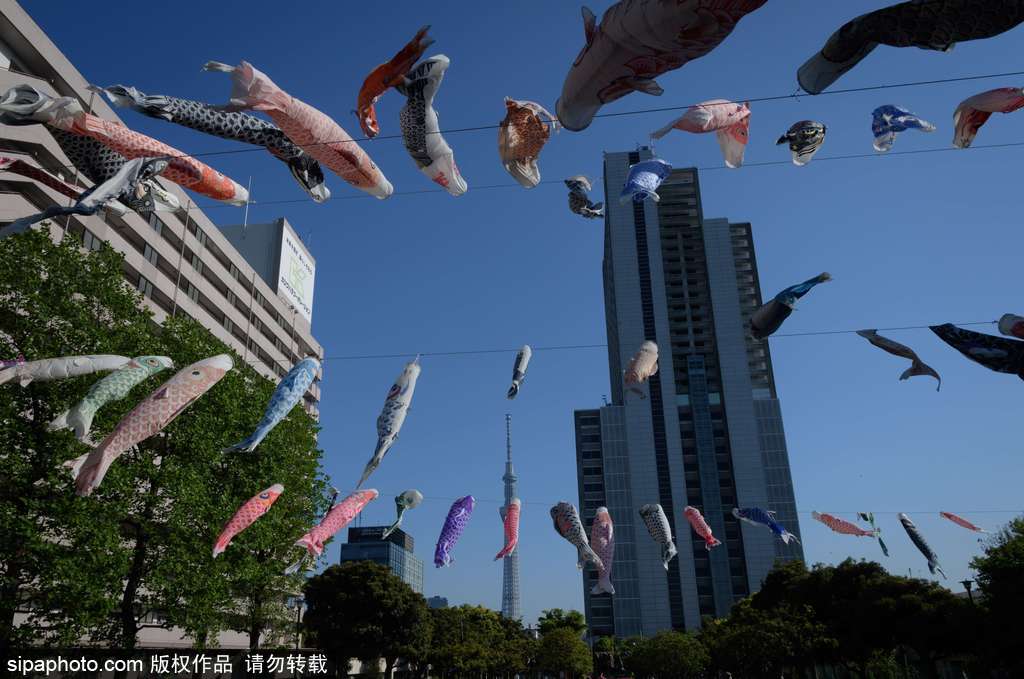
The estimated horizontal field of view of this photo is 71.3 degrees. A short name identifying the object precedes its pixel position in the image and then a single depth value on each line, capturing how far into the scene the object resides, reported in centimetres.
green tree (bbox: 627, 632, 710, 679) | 5003
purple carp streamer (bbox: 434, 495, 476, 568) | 1834
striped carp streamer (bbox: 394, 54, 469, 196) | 832
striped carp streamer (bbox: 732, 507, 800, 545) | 2073
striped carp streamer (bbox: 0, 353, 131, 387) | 1105
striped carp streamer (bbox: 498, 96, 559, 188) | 989
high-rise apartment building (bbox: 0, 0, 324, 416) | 2561
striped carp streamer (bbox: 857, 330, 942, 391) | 1117
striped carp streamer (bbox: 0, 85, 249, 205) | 864
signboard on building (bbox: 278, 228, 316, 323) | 5647
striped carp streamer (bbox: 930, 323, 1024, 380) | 951
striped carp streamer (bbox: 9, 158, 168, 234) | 833
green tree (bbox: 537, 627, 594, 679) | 5684
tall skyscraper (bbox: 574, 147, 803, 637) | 7612
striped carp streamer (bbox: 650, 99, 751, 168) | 1018
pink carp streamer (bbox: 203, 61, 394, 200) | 805
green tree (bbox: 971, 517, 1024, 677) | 1992
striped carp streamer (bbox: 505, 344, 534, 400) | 1554
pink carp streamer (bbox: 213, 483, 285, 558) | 1386
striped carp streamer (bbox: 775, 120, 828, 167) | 1071
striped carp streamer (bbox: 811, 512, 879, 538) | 2211
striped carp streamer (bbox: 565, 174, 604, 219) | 1280
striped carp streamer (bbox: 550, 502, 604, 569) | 1878
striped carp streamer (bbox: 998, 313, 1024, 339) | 959
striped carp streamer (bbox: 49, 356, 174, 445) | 1050
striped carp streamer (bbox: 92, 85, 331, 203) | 859
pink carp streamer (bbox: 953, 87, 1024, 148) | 889
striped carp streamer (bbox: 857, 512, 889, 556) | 2223
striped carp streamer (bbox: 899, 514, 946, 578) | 1944
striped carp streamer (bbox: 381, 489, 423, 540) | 1728
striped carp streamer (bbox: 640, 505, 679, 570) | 1941
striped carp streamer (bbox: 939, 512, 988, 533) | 2041
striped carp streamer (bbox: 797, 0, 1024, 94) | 605
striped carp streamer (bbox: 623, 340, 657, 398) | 1600
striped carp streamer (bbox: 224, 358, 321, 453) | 1178
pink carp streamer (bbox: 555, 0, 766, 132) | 548
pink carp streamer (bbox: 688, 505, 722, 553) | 2183
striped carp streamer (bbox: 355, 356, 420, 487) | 1262
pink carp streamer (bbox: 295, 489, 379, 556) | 1443
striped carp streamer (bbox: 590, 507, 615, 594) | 1938
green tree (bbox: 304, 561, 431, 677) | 3325
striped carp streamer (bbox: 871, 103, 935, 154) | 1102
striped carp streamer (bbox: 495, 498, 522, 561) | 1878
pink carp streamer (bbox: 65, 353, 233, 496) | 1006
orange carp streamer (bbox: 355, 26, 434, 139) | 803
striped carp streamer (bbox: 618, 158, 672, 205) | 1123
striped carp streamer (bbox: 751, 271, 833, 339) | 1109
